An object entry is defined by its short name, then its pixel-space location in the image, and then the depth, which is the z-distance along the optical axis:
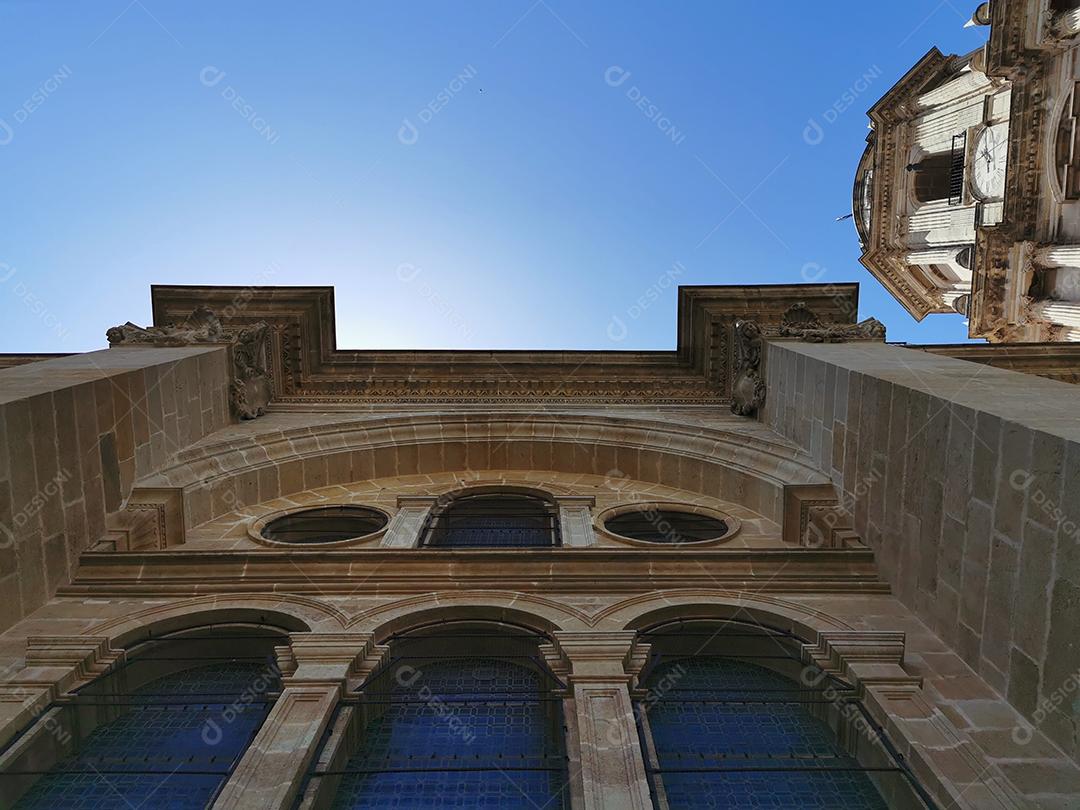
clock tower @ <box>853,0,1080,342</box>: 25.62
